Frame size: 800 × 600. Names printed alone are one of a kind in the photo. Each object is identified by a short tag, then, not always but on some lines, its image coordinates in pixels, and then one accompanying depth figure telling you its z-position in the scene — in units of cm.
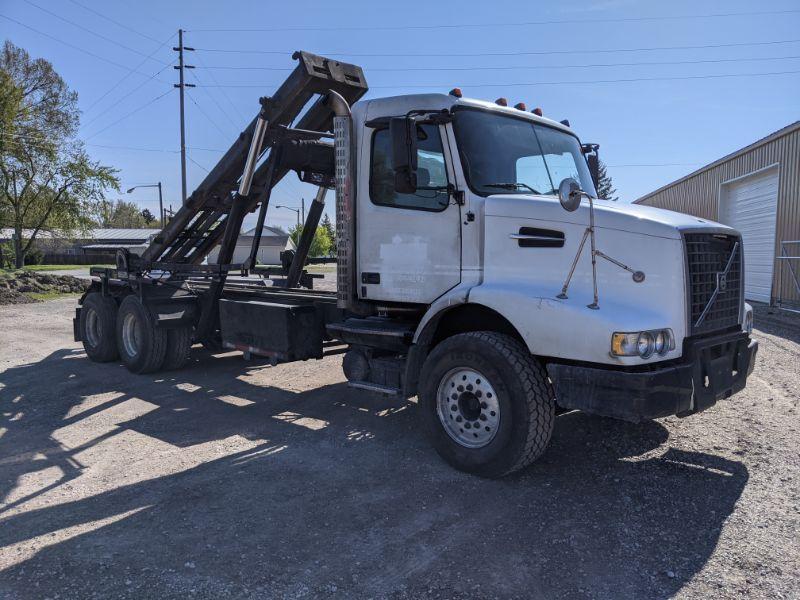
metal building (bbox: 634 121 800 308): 1475
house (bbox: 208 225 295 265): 6288
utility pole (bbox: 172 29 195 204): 3363
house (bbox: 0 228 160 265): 4097
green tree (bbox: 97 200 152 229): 10856
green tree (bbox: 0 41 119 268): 3709
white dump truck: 405
